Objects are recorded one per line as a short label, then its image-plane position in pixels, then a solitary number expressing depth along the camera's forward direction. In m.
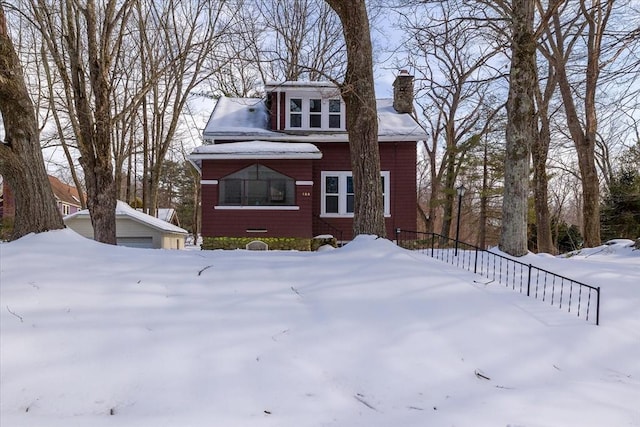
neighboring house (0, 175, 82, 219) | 36.22
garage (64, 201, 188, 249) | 16.70
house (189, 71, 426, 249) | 13.25
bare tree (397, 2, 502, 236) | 21.11
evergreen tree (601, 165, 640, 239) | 17.98
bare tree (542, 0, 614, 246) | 12.99
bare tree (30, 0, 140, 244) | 8.90
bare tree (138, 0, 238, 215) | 13.63
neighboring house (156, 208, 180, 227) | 27.59
